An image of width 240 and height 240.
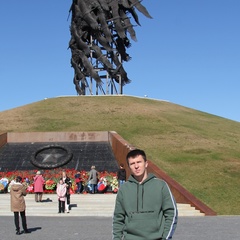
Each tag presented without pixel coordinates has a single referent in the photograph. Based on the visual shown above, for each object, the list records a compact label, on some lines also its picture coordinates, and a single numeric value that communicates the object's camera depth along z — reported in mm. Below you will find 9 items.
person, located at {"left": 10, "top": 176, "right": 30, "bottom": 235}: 10516
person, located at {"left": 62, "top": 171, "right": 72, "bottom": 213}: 14602
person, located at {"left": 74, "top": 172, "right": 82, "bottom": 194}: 18969
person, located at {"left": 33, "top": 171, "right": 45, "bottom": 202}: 16453
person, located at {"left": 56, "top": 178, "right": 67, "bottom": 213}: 14211
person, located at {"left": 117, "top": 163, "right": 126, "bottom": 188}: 17795
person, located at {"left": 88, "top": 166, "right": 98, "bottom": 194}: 18812
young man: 3848
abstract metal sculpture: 43812
